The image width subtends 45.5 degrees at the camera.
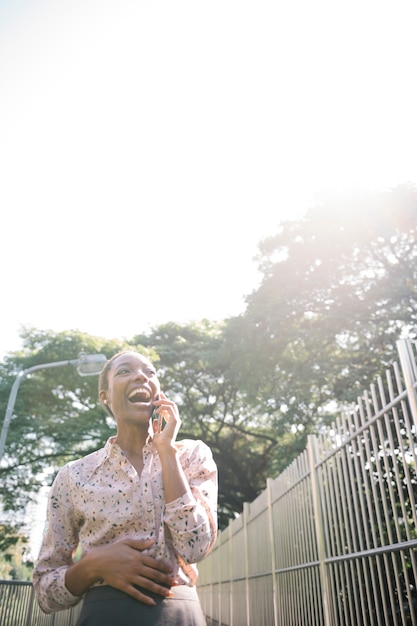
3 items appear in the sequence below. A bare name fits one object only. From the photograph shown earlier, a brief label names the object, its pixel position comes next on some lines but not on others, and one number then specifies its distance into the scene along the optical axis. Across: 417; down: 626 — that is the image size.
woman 1.49
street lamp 10.56
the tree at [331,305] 14.24
